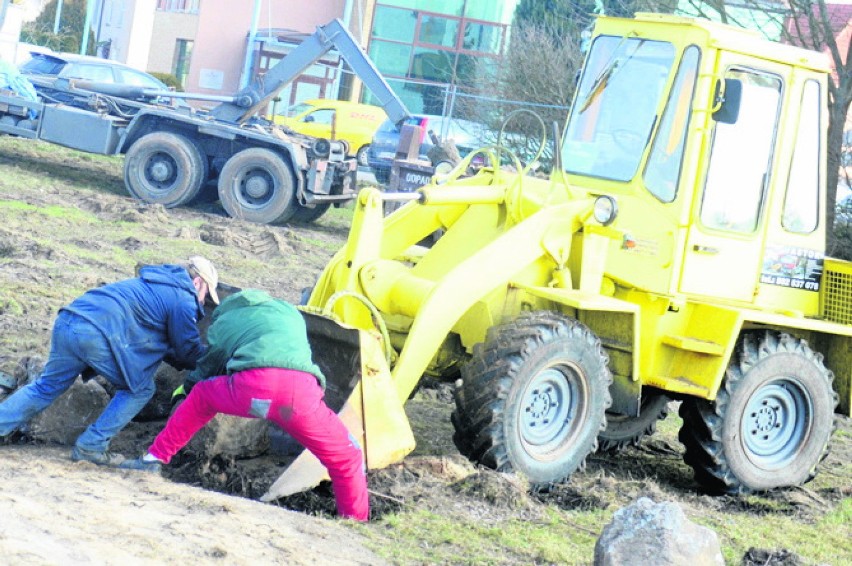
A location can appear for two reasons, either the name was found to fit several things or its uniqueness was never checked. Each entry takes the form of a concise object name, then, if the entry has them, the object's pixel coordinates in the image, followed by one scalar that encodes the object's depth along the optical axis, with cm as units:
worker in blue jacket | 668
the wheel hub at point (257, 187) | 1748
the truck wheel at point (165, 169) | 1748
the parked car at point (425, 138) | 2256
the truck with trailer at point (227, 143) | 1741
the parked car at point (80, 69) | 2017
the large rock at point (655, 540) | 558
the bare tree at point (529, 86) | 2180
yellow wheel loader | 713
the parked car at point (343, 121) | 2505
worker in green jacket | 628
